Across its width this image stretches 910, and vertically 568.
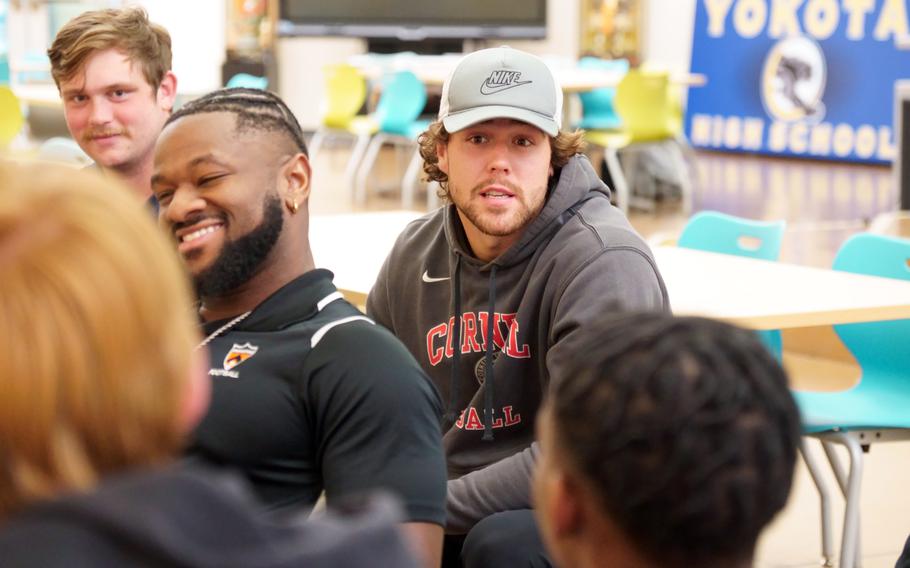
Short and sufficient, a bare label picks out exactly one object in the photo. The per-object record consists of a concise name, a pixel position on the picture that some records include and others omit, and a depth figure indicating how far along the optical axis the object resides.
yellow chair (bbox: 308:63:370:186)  10.42
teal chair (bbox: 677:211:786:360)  3.88
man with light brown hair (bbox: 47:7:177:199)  3.05
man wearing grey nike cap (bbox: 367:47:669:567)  2.29
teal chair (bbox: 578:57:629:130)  10.35
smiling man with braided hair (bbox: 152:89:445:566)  1.61
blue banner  11.98
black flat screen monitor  14.61
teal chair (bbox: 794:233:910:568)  3.08
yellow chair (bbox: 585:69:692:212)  9.16
